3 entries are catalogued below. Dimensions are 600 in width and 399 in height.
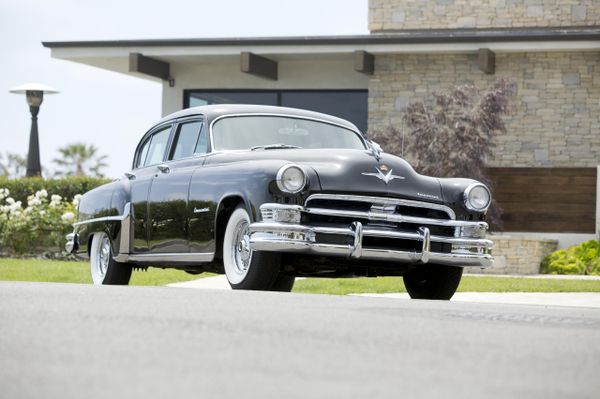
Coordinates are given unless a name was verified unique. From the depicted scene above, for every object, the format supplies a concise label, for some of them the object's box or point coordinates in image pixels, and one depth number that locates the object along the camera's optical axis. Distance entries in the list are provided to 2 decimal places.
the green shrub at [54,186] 23.27
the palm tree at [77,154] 60.69
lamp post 26.09
